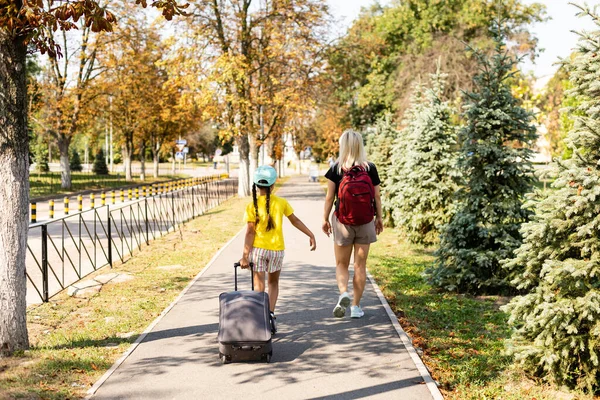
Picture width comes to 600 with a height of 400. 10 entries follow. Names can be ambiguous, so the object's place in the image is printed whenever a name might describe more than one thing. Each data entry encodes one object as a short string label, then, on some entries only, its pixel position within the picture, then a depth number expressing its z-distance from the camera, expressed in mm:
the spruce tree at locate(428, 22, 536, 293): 9133
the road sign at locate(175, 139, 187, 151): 56262
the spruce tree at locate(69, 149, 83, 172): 71562
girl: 6547
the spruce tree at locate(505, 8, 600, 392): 5129
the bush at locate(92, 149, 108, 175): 63488
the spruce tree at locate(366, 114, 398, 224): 20703
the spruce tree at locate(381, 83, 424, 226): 15807
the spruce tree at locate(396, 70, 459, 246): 13742
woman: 7203
